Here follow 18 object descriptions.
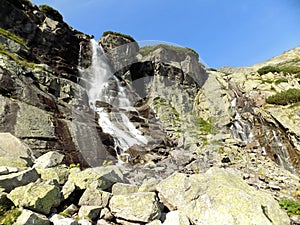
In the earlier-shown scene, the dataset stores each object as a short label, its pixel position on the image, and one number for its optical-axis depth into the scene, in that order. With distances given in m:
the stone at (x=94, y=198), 6.33
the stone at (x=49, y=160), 7.75
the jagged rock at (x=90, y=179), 6.62
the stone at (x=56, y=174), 6.75
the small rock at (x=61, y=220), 5.03
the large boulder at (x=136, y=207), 5.79
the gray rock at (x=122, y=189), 6.91
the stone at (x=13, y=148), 8.10
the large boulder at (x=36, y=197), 5.28
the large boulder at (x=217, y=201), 5.50
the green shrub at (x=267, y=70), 49.10
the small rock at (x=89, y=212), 5.82
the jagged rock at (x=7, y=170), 6.06
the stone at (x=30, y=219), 4.62
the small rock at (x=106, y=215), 6.02
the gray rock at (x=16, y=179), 5.66
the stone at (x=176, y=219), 5.58
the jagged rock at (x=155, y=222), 5.50
